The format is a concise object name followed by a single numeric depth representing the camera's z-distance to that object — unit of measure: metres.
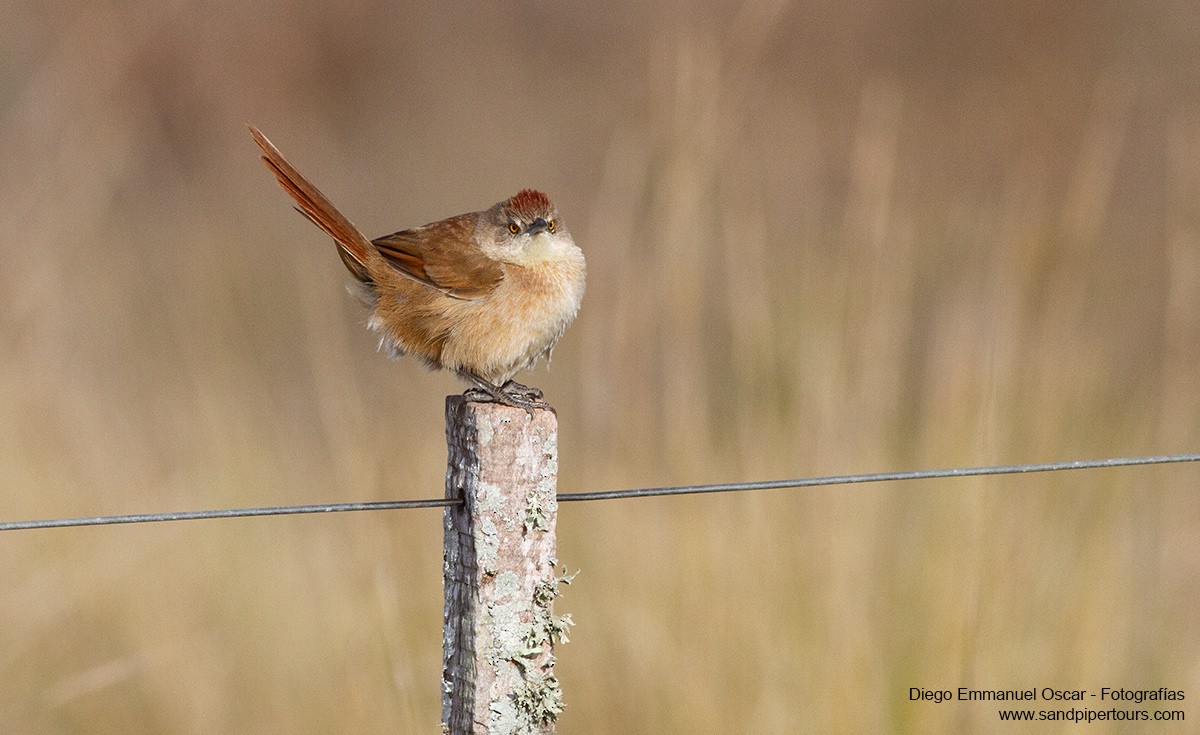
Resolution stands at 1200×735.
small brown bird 6.23
